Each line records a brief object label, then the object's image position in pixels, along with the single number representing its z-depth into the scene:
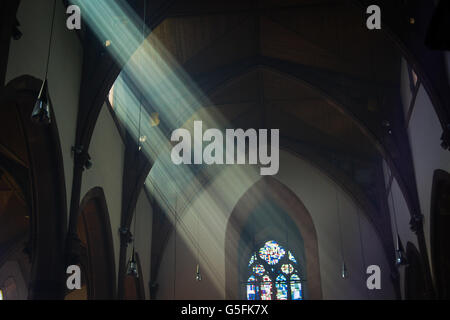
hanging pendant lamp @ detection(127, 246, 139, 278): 12.30
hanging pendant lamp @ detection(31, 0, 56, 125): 7.21
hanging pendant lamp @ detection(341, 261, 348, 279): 16.98
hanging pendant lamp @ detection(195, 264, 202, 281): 17.48
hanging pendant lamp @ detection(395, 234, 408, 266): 13.12
